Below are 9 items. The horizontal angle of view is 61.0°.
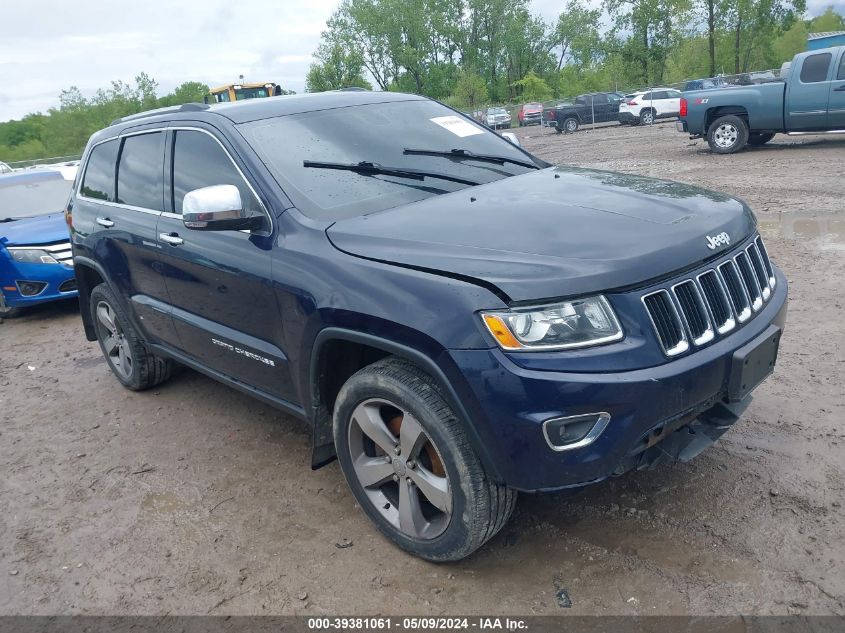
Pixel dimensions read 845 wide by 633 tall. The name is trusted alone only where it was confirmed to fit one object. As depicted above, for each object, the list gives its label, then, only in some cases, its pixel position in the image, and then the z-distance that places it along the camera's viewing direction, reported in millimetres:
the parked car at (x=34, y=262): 7773
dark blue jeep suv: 2475
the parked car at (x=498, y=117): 41406
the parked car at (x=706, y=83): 30938
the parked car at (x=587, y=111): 32750
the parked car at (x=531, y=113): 40750
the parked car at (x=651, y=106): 31484
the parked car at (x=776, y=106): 13852
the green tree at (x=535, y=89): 67750
